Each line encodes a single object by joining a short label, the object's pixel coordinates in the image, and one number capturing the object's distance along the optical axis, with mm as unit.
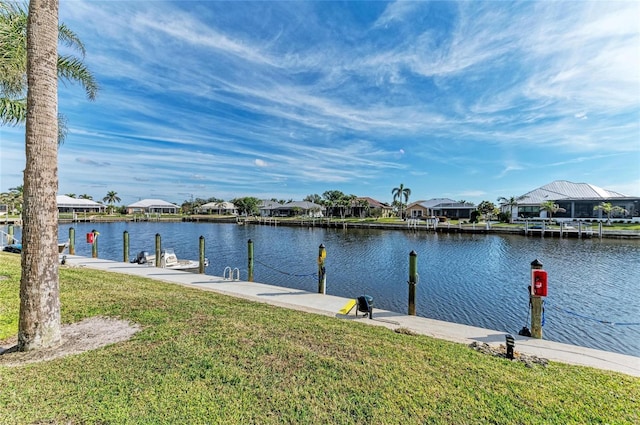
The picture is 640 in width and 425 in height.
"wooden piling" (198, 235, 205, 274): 14844
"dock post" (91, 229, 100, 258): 18984
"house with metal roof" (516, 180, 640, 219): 54406
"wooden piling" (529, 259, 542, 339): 7223
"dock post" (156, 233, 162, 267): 16422
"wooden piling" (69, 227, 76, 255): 20703
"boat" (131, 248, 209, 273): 16484
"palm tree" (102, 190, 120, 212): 99938
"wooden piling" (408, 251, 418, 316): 9203
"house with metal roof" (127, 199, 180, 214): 106312
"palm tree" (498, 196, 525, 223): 62288
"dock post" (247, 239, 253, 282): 13430
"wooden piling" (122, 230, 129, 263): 18578
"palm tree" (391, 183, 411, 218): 84125
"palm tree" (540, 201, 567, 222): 53512
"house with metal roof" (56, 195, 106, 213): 78938
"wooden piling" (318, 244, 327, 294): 11242
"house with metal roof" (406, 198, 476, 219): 71438
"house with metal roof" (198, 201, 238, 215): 112250
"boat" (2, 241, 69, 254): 17719
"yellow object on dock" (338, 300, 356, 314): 8328
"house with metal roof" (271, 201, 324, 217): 89375
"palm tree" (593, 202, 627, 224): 49562
